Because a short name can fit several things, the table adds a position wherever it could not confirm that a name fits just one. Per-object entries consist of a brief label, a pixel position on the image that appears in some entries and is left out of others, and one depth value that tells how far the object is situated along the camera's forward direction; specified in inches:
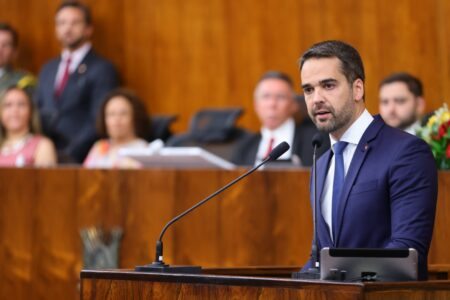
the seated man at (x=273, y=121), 513.3
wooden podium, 207.2
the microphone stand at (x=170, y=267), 251.9
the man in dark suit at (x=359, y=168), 257.9
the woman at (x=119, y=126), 547.4
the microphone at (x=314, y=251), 235.7
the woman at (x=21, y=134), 549.9
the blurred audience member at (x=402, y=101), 470.6
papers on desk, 451.7
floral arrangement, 395.9
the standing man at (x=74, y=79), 633.7
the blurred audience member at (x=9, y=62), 658.0
